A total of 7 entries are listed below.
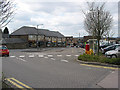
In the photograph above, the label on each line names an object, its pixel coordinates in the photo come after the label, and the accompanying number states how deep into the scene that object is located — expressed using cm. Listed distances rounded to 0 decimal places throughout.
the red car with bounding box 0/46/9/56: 1237
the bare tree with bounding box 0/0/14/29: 306
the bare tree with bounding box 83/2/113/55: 975
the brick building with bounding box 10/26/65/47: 3892
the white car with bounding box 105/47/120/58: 789
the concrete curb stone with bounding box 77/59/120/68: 651
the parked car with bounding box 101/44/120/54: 1253
